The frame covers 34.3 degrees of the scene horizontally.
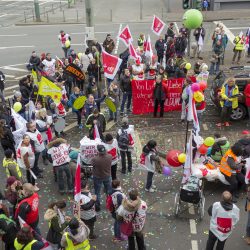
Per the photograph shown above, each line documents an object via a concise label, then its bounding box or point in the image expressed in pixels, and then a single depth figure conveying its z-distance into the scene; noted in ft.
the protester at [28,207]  24.04
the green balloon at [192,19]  60.23
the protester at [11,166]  29.14
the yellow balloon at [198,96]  39.60
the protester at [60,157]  31.07
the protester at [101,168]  28.63
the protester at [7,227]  23.25
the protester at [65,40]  64.44
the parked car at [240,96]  43.22
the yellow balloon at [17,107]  38.27
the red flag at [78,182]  23.60
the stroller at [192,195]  28.19
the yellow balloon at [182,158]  30.96
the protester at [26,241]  20.72
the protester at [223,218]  23.07
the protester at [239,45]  61.98
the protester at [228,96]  41.73
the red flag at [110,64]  42.37
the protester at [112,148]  31.40
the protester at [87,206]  25.30
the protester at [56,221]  23.14
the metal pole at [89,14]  60.18
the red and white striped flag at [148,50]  52.82
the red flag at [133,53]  48.83
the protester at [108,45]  61.30
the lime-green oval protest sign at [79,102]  41.16
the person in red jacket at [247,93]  41.86
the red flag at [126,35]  52.60
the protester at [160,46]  60.23
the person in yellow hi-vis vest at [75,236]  21.42
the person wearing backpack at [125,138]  33.35
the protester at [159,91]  43.73
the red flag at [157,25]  57.82
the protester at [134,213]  23.38
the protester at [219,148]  31.99
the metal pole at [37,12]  103.66
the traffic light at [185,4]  69.72
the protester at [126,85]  45.24
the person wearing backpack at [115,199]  24.82
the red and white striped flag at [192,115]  32.48
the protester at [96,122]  36.01
